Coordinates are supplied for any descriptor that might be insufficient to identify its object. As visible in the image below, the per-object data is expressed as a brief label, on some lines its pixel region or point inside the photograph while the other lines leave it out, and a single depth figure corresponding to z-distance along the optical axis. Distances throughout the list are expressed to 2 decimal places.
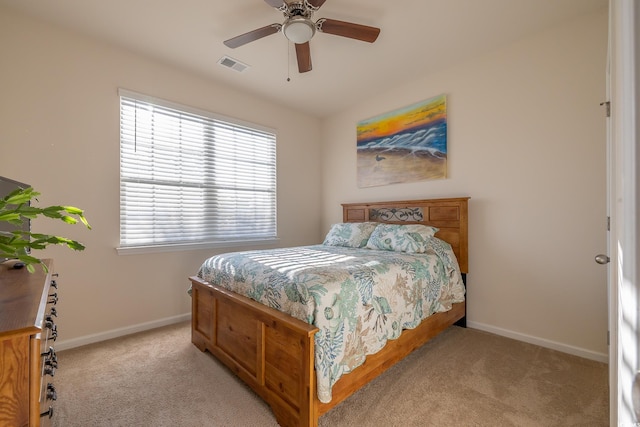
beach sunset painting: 3.00
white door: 0.51
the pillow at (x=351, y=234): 3.04
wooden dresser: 0.64
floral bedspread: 1.44
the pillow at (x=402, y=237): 2.58
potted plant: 0.69
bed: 1.41
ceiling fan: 1.82
